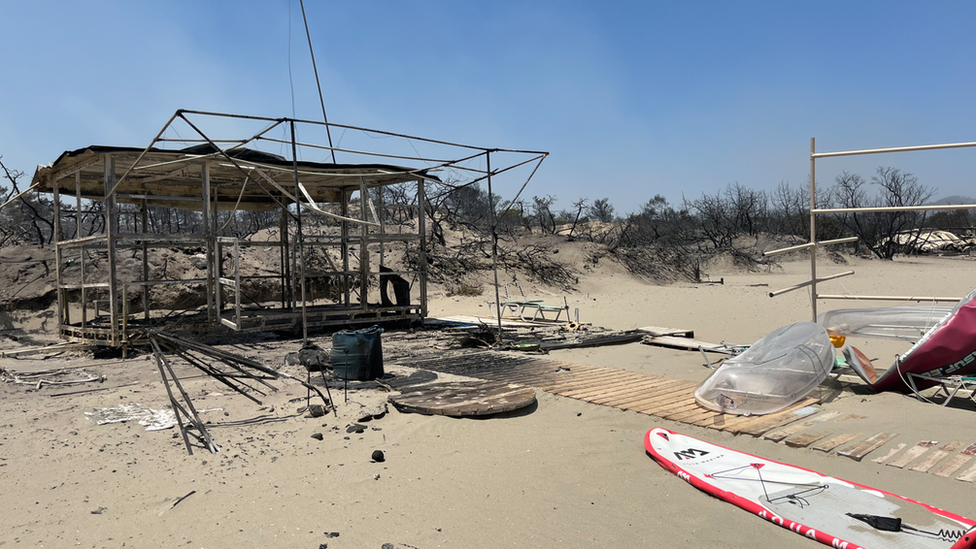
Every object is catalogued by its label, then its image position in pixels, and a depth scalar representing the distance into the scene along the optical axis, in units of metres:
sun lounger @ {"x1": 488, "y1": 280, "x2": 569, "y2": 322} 13.86
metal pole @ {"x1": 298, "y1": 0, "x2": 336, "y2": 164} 8.05
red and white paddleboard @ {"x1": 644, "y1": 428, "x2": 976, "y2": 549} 3.42
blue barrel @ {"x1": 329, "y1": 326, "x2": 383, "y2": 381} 7.14
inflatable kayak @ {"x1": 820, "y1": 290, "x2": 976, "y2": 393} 5.96
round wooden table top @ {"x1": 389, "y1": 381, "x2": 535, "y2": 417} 5.80
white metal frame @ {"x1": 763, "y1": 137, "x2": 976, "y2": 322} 6.98
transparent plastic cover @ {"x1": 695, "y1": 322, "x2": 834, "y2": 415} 6.07
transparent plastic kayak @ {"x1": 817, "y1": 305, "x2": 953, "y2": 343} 7.27
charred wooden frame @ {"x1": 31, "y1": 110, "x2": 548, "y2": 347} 9.58
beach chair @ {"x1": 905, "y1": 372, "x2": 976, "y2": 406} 5.96
